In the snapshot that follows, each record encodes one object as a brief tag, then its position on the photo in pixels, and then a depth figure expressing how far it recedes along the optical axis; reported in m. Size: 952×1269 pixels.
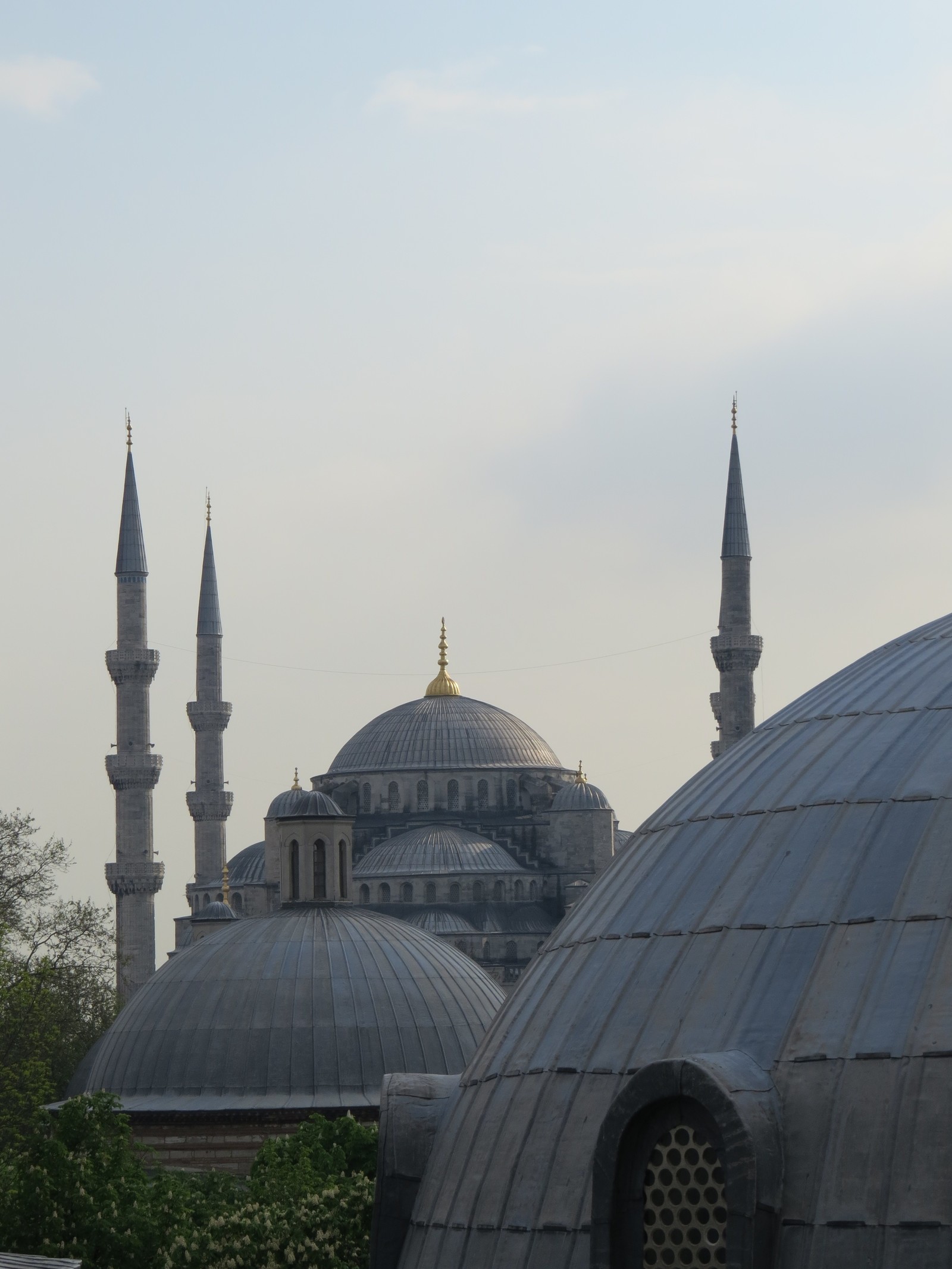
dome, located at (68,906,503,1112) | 65.00
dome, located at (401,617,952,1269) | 16.42
